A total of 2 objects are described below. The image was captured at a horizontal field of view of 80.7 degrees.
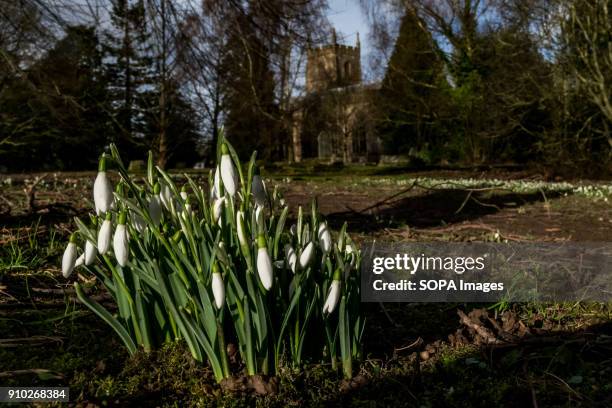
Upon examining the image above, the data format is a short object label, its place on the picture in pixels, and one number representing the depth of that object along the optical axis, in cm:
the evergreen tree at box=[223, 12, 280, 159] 1484
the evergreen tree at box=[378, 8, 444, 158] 1596
